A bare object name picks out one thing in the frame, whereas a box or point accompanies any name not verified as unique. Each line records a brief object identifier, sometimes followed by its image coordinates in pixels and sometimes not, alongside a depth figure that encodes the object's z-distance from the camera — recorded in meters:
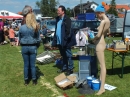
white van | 9.29
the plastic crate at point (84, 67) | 5.93
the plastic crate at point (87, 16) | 19.84
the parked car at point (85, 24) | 17.42
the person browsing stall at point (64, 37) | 6.41
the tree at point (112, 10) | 70.32
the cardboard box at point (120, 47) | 5.93
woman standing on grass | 5.48
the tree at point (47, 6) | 89.31
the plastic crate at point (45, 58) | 8.49
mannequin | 4.90
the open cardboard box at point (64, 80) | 5.53
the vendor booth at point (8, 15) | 27.19
